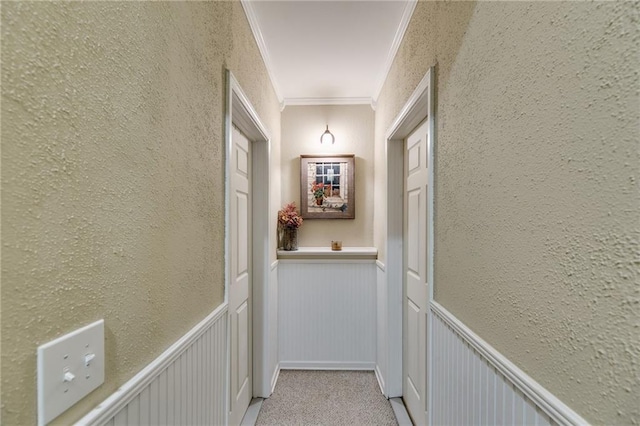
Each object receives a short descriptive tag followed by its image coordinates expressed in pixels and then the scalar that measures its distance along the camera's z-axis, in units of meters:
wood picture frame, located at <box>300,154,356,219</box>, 3.02
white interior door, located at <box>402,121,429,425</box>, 1.89
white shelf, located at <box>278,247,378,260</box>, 2.82
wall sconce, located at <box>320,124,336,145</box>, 3.01
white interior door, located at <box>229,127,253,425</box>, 1.85
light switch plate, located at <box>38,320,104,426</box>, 0.51
